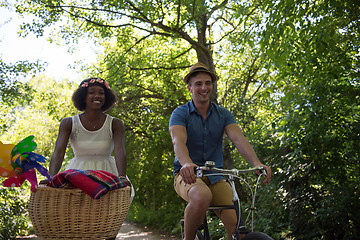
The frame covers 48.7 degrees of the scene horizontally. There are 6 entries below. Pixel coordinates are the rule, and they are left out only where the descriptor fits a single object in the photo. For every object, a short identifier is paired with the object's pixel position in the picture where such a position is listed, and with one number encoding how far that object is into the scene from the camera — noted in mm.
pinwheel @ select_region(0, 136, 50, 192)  2180
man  3184
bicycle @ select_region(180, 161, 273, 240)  2650
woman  3566
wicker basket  2389
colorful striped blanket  2381
